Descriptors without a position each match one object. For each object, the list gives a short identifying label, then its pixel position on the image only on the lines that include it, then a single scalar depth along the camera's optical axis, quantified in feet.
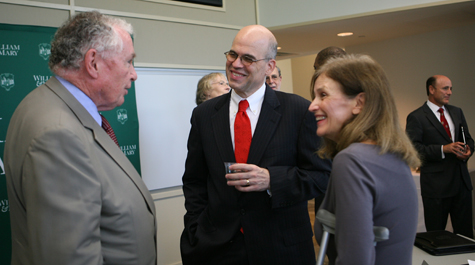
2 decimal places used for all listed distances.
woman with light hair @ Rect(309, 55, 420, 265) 3.28
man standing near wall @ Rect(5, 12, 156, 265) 3.50
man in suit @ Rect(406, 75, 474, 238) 12.75
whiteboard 12.56
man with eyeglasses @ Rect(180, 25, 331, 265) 5.23
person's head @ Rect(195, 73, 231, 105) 9.60
